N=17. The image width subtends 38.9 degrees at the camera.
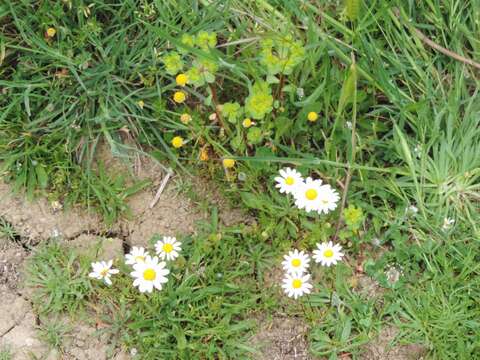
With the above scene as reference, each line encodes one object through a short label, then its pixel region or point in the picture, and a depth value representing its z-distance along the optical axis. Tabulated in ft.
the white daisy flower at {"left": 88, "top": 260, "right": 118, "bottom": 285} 7.67
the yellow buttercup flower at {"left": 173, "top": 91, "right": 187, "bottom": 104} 8.11
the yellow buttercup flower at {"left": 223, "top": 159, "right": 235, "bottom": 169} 8.05
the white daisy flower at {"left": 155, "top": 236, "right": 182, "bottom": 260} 7.74
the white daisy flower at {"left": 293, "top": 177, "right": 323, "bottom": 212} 7.50
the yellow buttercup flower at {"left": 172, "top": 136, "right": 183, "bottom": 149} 8.21
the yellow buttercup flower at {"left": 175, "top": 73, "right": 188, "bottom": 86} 7.87
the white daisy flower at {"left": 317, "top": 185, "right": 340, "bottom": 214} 7.52
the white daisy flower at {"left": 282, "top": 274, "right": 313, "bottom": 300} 7.57
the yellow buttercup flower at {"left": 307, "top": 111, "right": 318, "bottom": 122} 8.14
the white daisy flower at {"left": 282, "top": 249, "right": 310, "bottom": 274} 7.72
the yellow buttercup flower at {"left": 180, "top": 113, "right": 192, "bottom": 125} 8.15
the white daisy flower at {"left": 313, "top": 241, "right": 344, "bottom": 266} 7.71
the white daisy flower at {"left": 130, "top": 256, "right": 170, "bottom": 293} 7.38
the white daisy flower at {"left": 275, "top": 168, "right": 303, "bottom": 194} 7.65
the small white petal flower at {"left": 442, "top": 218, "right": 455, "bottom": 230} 8.08
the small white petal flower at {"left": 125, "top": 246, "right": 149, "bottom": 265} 7.55
